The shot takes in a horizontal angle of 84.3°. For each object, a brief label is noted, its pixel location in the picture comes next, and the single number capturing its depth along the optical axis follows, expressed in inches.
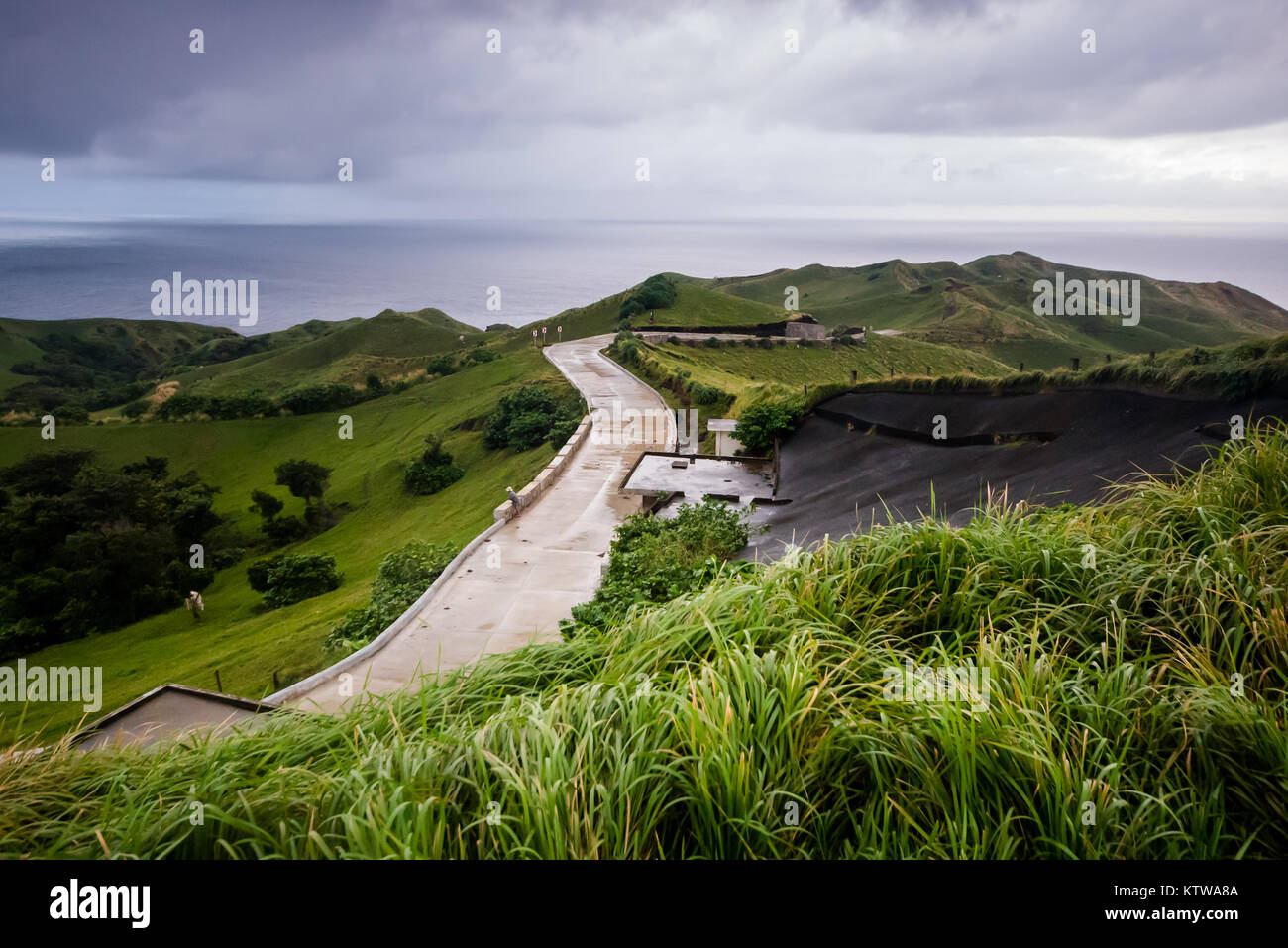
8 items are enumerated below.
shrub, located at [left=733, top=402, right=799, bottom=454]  693.9
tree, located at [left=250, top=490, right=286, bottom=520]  1384.1
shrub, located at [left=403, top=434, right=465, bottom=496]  1286.9
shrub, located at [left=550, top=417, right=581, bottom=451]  1113.4
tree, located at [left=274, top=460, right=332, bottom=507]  1392.7
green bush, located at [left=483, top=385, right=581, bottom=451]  1250.0
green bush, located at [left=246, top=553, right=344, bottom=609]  909.2
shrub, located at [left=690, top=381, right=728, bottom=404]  1142.3
